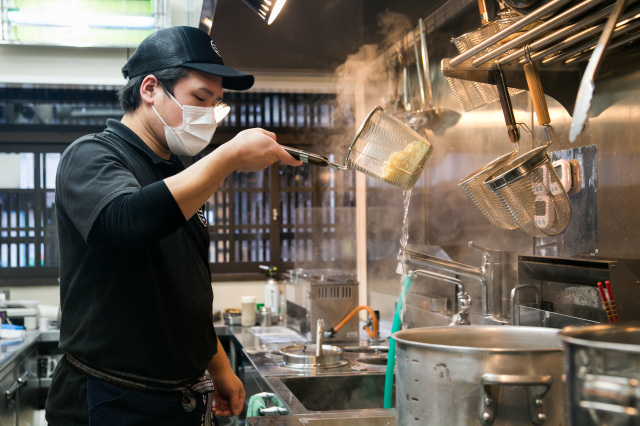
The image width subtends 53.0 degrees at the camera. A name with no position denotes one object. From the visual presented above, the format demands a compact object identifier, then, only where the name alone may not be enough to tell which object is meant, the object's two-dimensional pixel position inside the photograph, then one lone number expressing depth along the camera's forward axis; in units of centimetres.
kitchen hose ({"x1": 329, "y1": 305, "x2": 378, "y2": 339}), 325
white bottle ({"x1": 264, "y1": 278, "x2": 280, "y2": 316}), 440
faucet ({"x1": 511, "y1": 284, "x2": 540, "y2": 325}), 180
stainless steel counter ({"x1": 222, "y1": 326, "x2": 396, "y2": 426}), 247
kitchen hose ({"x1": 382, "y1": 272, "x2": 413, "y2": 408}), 214
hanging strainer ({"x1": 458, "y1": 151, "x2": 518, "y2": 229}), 162
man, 129
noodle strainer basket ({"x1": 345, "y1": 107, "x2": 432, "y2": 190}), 175
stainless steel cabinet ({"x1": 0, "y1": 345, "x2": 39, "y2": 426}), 317
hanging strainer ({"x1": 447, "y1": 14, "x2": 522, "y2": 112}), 154
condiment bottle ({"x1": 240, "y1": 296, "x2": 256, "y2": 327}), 418
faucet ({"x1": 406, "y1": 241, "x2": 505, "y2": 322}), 223
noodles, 174
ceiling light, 206
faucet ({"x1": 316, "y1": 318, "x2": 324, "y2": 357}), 282
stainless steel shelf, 121
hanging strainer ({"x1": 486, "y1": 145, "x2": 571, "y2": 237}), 142
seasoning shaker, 407
